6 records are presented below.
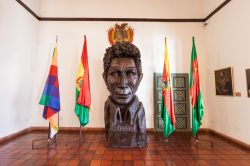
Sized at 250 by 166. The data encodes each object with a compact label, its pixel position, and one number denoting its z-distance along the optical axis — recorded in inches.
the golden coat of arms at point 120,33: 172.4
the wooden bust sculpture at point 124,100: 117.0
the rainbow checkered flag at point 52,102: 122.4
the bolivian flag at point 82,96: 131.9
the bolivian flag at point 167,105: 131.7
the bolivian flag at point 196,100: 128.1
